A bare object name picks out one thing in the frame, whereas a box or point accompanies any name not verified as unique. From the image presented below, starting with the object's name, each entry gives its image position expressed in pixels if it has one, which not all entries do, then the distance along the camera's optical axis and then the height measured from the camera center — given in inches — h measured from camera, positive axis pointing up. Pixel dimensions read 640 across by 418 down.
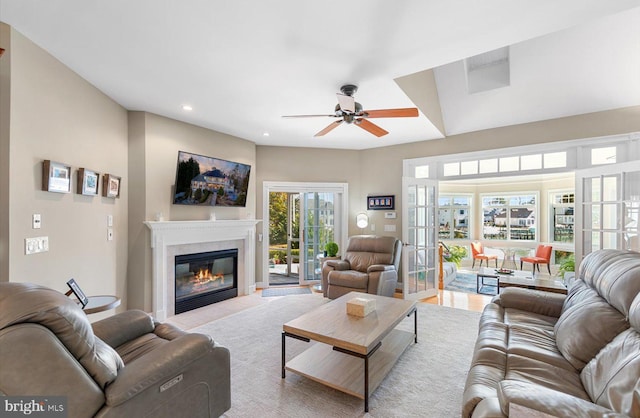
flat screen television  157.5 +16.7
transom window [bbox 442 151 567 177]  160.1 +28.0
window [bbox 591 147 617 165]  143.3 +27.8
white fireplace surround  146.4 -21.7
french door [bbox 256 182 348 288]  222.5 -10.1
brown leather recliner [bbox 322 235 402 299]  164.4 -36.9
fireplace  160.7 -42.4
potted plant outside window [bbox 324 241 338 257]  209.2 -29.1
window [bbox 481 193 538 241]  299.7 -7.1
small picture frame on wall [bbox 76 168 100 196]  110.0 +10.6
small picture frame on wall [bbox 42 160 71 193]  94.1 +10.9
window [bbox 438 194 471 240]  331.6 -6.4
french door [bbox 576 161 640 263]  124.2 +1.0
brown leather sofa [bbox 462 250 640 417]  45.1 -31.0
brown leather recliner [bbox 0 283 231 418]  42.1 -27.9
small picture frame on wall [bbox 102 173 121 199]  125.8 +10.5
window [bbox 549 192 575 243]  272.7 -6.0
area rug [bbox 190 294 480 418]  78.2 -54.5
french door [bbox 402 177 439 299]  184.2 -18.9
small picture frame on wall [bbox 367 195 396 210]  210.7 +5.5
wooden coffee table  79.7 -39.1
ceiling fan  103.9 +36.7
